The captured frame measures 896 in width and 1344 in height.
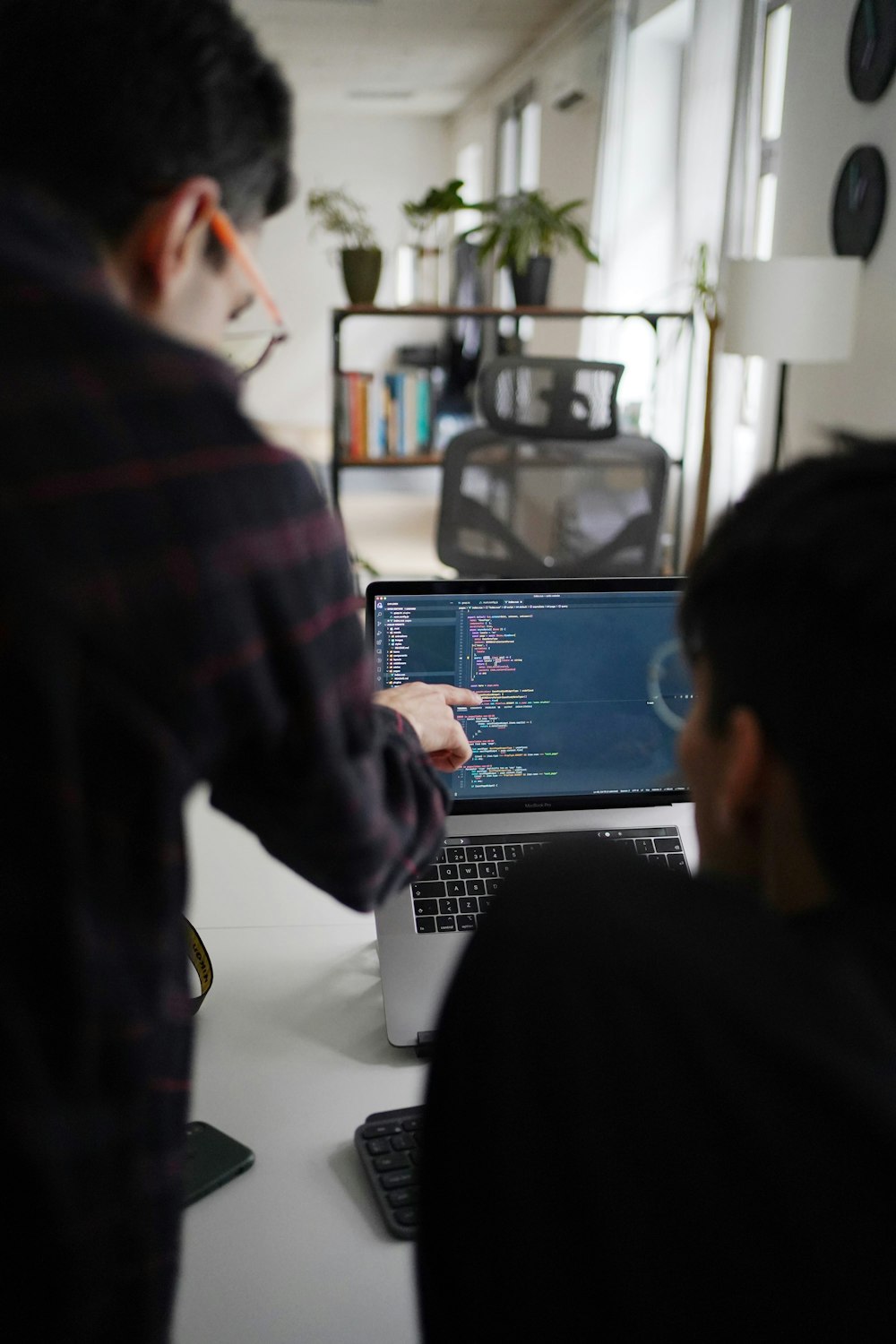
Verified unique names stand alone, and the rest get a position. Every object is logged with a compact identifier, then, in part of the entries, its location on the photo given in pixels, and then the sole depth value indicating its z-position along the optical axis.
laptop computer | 1.17
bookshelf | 3.74
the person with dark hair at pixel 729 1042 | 0.40
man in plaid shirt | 0.52
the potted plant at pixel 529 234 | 4.06
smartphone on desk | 0.89
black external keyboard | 0.86
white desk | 0.80
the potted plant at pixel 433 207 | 4.12
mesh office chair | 3.22
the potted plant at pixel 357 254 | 4.05
